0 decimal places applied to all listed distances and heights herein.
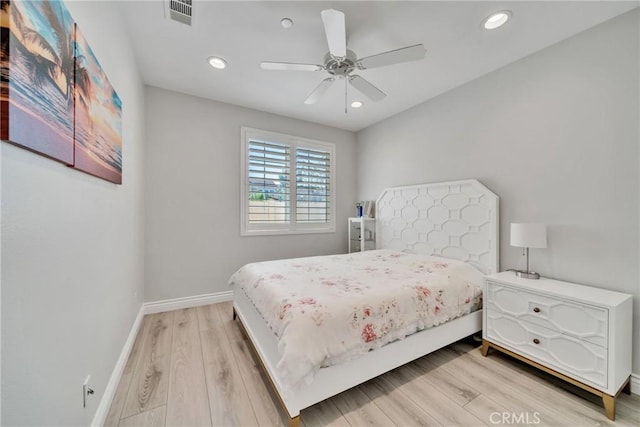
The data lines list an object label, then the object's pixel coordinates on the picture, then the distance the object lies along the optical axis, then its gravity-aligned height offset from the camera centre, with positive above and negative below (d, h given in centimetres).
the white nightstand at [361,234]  398 -34
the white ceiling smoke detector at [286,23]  190 +151
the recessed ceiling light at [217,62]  242 +153
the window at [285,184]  358 +46
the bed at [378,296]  147 -62
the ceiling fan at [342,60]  157 +120
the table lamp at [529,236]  203 -18
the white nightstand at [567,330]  156 -84
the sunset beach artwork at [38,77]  70 +46
